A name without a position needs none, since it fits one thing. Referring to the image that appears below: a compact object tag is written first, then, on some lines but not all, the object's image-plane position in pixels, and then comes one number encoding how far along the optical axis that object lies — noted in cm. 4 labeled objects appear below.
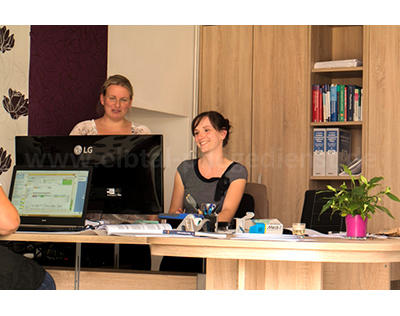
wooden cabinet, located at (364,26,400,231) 457
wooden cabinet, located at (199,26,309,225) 487
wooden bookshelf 484
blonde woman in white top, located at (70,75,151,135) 387
